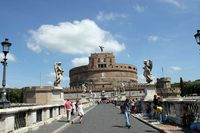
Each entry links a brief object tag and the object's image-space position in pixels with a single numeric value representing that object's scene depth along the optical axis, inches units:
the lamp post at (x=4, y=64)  455.9
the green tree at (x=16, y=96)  3212.1
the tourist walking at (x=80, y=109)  490.5
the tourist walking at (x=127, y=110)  396.0
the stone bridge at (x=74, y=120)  295.0
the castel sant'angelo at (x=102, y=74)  3070.7
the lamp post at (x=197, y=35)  448.0
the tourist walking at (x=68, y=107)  505.6
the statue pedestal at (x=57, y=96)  631.5
